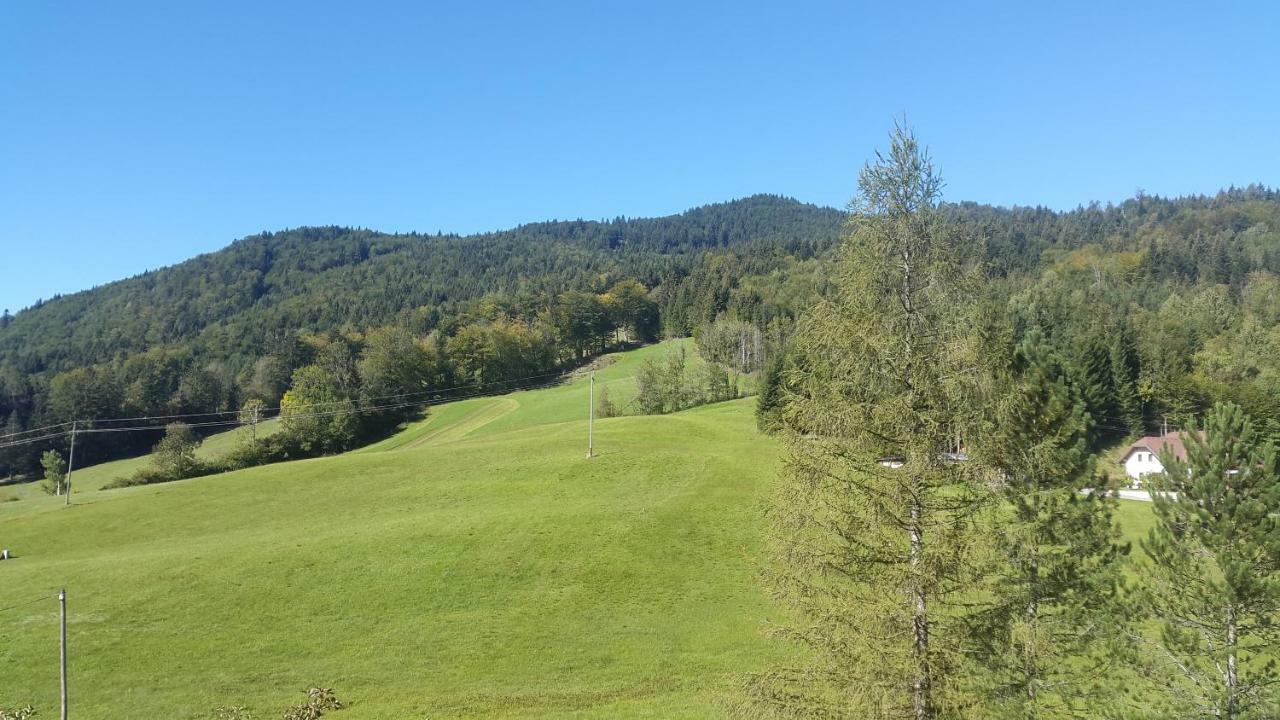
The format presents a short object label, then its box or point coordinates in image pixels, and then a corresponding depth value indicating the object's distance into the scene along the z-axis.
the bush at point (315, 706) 20.64
